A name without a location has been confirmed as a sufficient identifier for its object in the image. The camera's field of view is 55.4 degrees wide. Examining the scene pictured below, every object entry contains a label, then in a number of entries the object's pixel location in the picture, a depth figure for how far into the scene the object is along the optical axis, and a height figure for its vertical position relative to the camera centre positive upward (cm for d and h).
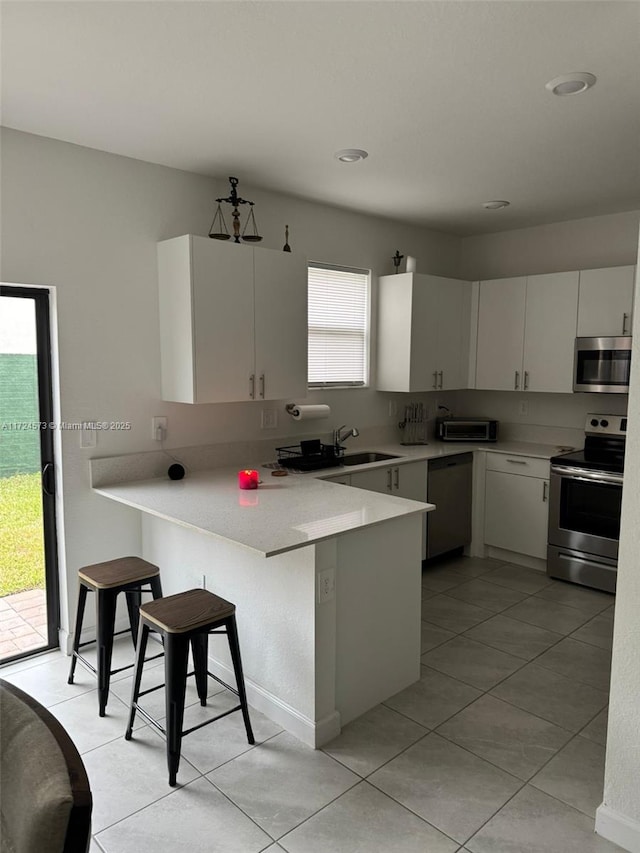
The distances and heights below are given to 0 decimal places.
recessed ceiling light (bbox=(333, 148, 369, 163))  314 +114
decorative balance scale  352 +89
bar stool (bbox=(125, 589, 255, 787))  225 -101
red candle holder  322 -57
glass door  307 -57
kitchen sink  446 -62
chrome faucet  427 -44
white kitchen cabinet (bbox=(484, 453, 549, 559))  448 -98
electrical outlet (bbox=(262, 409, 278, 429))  407 -31
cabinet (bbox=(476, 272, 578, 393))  451 +33
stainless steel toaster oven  502 -46
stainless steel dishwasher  448 -97
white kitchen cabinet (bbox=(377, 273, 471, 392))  462 +33
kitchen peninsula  248 -95
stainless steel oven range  406 -92
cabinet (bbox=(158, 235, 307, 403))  328 +30
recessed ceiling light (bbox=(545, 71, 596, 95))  229 +112
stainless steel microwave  416 +7
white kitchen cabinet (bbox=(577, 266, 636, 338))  416 +51
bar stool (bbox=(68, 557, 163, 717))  270 -99
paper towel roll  404 -26
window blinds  439 +35
